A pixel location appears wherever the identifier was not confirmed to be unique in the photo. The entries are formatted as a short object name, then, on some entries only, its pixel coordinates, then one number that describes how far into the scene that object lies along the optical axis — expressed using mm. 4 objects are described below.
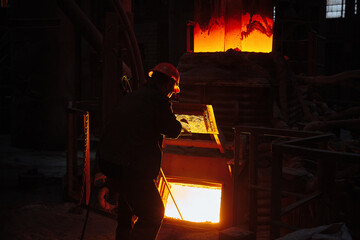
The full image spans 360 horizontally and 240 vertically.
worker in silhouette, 3826
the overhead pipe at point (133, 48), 6500
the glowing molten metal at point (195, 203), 6961
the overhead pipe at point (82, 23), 8047
